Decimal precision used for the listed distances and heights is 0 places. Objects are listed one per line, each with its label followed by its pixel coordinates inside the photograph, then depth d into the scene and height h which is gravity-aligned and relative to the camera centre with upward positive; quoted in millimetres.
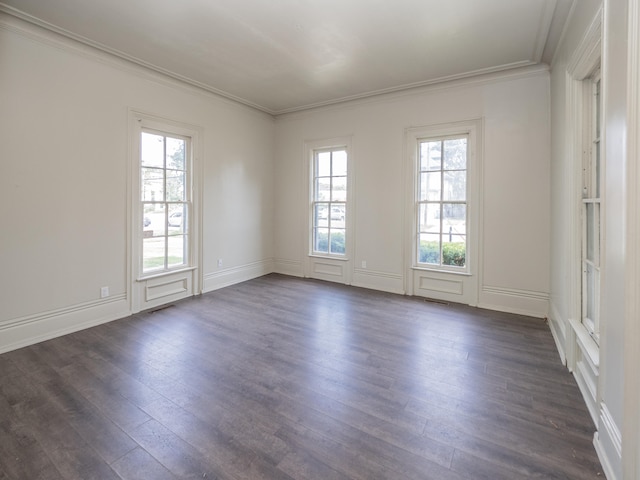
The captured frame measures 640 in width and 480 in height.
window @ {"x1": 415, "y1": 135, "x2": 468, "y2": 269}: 4406 +521
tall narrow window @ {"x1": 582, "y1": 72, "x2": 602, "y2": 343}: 2238 +134
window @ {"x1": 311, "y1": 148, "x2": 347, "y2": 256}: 5457 +656
